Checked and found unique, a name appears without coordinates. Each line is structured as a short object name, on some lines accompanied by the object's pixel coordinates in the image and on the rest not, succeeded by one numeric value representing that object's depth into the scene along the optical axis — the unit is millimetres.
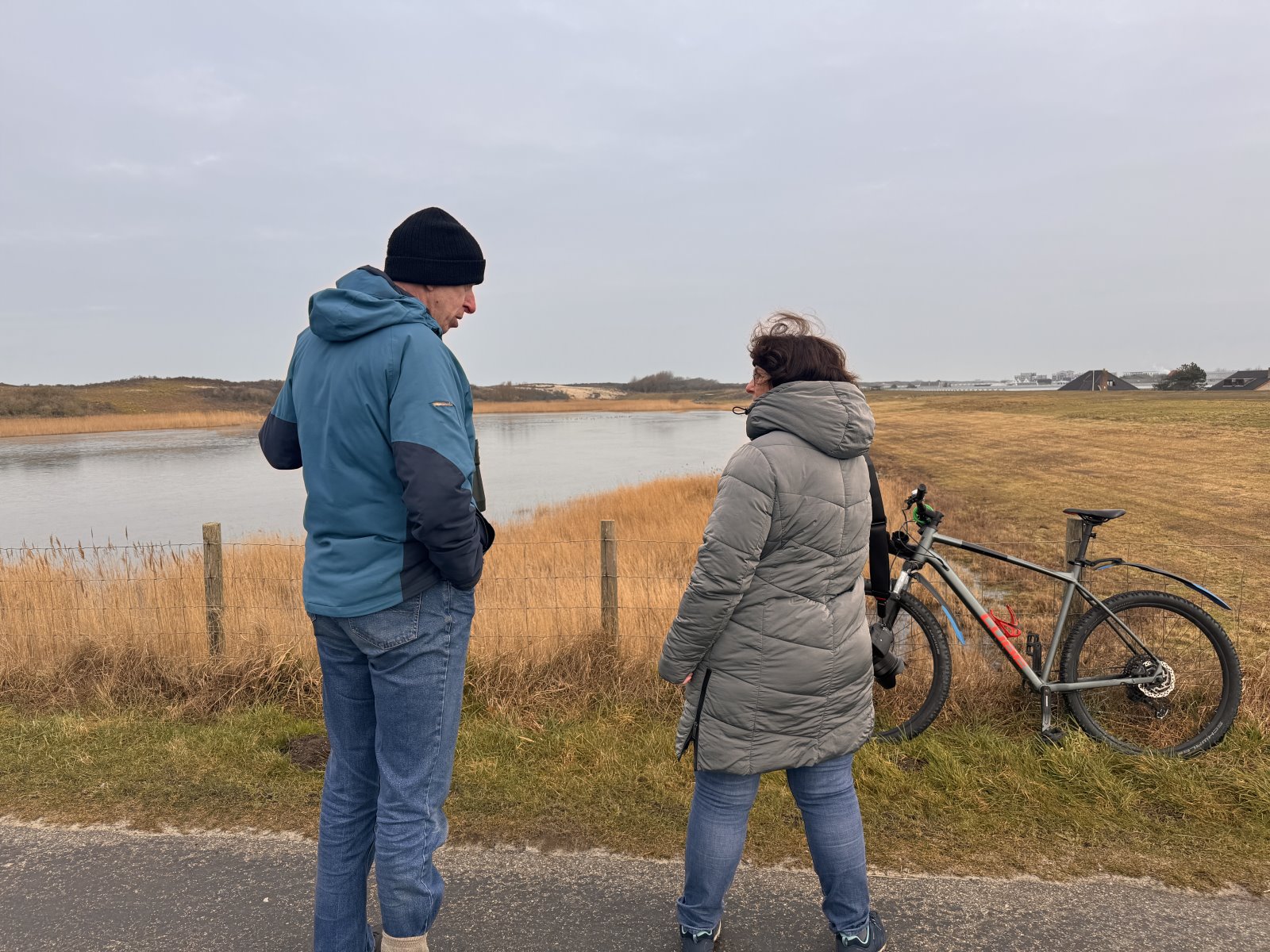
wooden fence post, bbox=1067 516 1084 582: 3869
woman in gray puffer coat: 1979
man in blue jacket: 1733
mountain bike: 3549
